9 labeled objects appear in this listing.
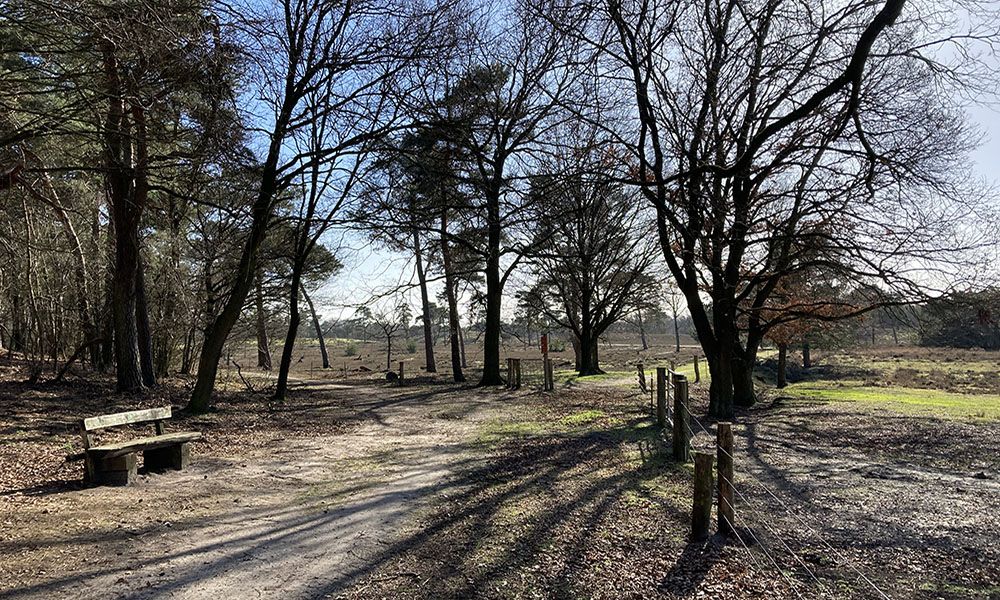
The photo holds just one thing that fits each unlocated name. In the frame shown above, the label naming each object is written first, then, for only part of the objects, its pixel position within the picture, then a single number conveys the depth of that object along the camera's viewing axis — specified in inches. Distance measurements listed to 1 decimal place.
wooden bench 253.8
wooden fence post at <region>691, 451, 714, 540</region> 210.5
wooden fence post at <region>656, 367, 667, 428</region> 442.6
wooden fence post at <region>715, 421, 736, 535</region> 215.6
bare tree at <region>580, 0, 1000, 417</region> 402.6
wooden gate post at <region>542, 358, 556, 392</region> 726.5
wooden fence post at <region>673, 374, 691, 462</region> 328.2
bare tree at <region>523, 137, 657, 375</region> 970.1
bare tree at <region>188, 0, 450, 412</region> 440.2
